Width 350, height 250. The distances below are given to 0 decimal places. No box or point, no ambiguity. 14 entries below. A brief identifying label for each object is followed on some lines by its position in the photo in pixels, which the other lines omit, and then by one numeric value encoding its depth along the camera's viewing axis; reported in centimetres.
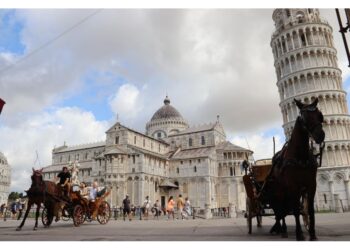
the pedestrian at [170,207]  2327
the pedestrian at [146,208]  2326
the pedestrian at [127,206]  2128
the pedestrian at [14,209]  2564
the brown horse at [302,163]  522
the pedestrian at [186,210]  2332
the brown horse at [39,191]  1065
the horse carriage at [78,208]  1158
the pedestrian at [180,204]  2294
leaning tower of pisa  4047
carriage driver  1174
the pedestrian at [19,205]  2557
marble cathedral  5569
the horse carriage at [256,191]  721
